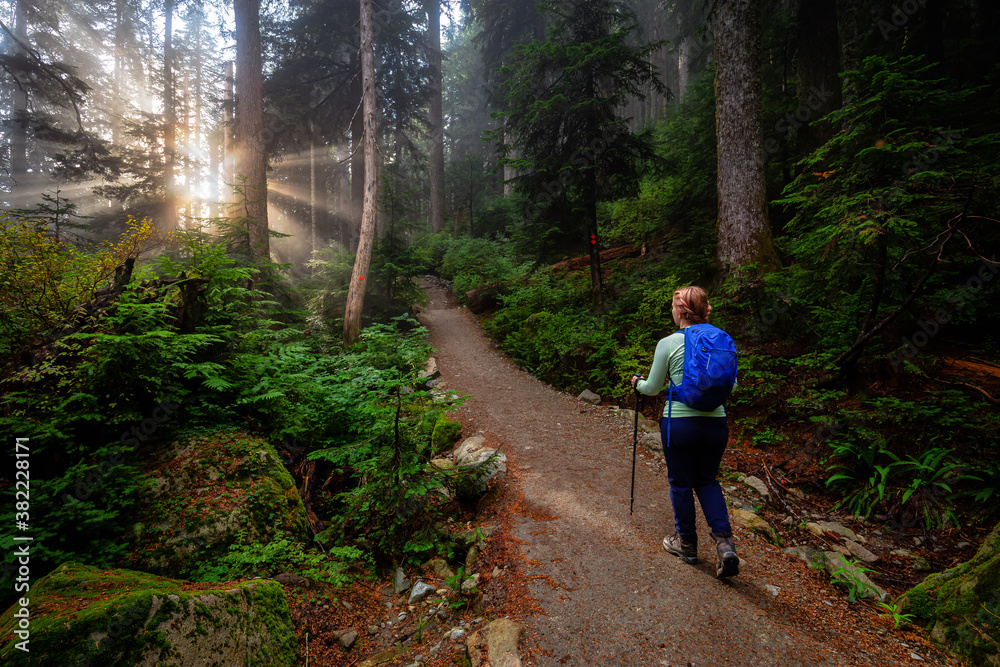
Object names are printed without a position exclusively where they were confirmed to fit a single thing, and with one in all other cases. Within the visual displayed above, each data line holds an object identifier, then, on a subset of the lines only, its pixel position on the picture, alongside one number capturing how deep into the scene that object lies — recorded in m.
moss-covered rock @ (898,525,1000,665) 2.24
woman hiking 2.82
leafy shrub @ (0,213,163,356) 3.97
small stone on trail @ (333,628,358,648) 2.72
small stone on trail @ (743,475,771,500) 4.30
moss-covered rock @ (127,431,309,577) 2.96
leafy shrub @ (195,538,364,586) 2.99
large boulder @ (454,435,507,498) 4.37
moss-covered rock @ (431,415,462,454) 6.12
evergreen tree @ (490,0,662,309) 8.64
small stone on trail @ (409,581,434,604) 3.17
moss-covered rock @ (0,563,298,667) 1.75
